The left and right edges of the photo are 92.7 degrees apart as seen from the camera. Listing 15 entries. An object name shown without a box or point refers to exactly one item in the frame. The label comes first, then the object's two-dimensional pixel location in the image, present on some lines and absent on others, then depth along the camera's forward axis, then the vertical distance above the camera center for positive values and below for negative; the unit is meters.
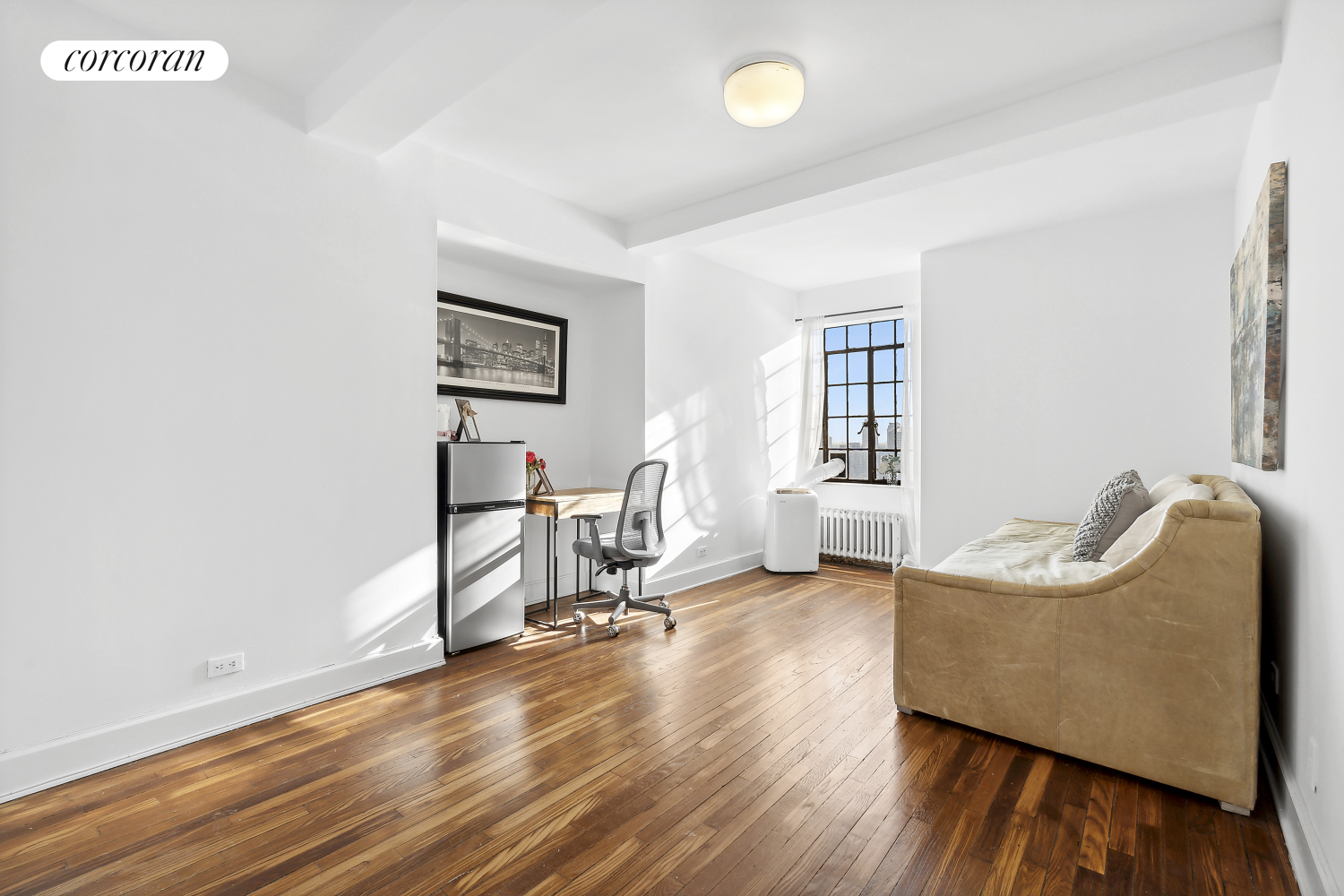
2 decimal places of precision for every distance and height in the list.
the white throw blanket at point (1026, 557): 2.49 -0.53
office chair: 3.97 -0.59
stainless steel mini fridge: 3.48 -0.54
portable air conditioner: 5.70 -0.76
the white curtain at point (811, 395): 6.36 +0.51
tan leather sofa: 2.04 -0.74
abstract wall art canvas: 2.27 +0.46
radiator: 5.88 -0.83
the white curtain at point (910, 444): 5.62 +0.03
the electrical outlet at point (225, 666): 2.60 -0.91
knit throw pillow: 2.88 -0.32
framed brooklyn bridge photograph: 4.11 +0.65
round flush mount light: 2.54 +1.44
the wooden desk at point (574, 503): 4.04 -0.37
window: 6.11 +0.48
